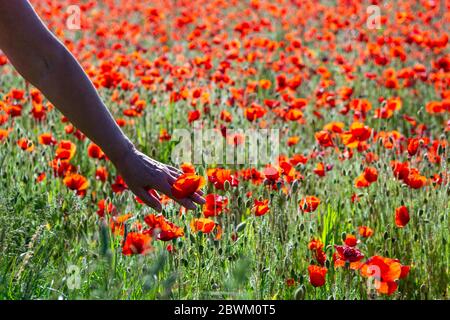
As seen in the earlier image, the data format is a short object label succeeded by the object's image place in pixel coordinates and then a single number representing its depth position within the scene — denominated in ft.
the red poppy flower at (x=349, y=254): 14.53
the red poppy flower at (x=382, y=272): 13.60
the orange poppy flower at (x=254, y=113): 23.30
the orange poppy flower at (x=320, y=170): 21.12
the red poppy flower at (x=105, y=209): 18.92
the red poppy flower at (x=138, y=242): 13.50
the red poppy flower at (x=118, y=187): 20.61
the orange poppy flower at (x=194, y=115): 24.13
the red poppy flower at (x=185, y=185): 12.81
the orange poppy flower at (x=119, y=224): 16.79
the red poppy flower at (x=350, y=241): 15.61
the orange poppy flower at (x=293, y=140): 23.83
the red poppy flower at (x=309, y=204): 17.42
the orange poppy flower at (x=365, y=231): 17.90
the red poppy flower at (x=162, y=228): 14.37
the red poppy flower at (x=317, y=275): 14.61
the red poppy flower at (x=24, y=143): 21.45
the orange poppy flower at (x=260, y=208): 15.90
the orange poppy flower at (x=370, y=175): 19.01
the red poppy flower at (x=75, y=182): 19.82
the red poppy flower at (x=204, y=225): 15.20
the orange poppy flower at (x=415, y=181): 18.54
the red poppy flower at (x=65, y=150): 20.36
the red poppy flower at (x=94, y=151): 22.36
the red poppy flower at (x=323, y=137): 20.89
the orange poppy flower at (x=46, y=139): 22.45
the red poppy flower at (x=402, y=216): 17.35
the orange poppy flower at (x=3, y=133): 22.15
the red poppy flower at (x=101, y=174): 22.04
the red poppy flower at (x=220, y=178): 16.29
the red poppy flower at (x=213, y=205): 16.33
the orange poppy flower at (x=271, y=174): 16.92
